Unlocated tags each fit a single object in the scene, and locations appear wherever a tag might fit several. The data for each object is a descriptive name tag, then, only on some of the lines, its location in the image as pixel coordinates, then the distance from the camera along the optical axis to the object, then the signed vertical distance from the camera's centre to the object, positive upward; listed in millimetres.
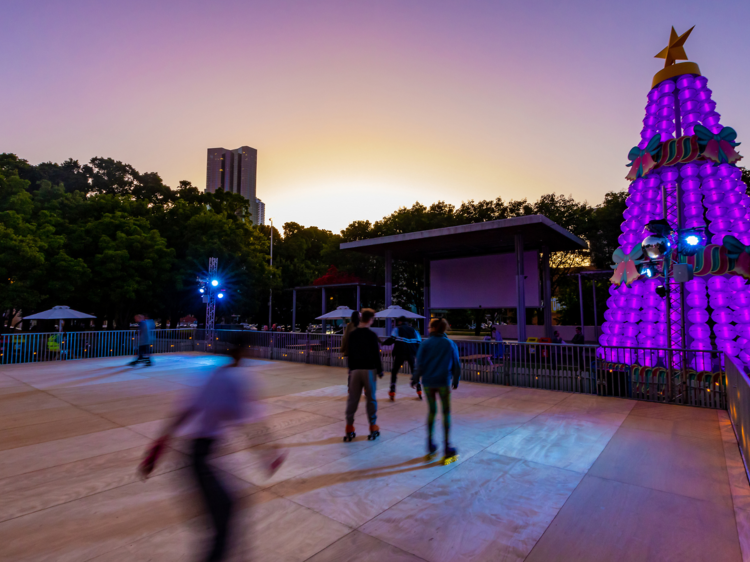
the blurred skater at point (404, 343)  9094 -672
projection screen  21578 +1786
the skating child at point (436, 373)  5129 -760
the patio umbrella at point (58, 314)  17516 -185
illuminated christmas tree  10305 +2403
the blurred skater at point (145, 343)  14047 -1127
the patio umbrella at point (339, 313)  23267 -55
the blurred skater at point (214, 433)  2867 -937
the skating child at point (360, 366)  5730 -752
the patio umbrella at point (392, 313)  19281 -17
